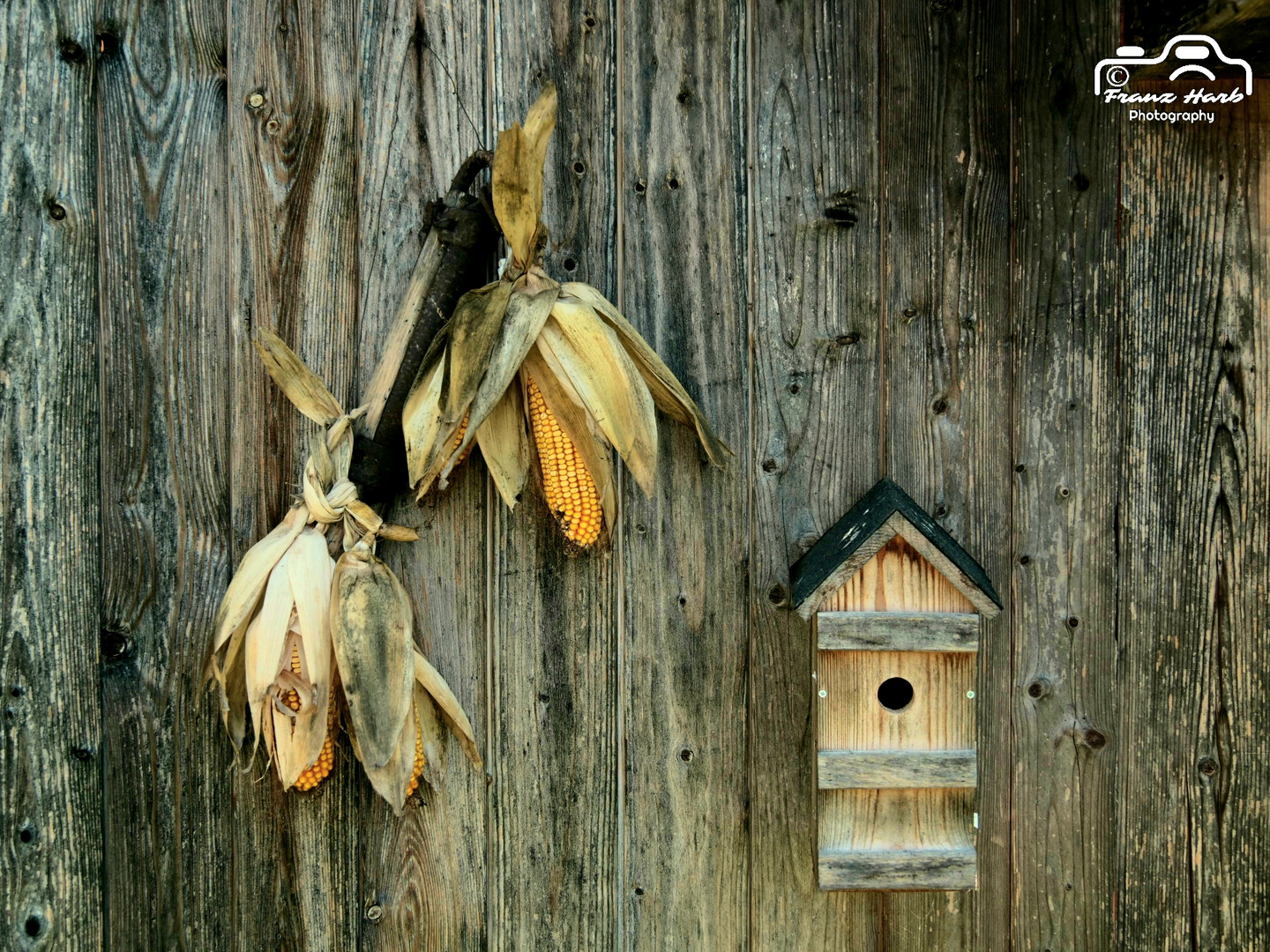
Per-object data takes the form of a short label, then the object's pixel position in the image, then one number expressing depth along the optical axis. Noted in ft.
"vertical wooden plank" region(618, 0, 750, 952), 3.98
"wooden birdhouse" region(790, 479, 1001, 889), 3.35
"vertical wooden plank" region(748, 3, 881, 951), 3.98
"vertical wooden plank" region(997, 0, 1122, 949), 3.99
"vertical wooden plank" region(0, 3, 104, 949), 3.92
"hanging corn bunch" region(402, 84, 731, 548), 3.35
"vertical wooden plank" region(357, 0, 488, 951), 3.99
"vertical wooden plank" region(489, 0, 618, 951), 3.98
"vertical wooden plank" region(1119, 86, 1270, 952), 3.99
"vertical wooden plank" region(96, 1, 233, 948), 3.95
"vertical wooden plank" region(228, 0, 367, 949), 3.97
